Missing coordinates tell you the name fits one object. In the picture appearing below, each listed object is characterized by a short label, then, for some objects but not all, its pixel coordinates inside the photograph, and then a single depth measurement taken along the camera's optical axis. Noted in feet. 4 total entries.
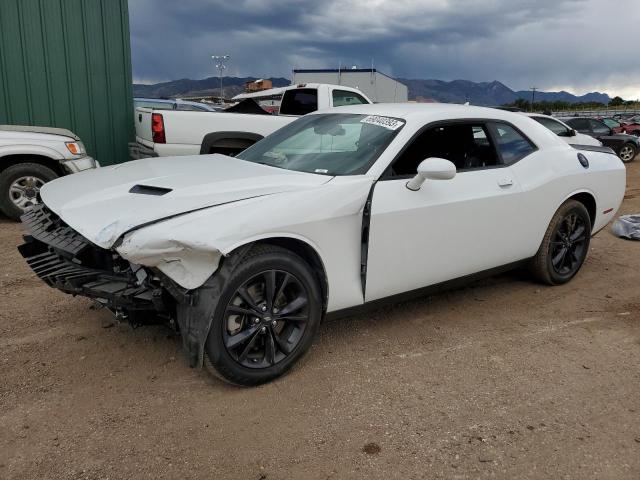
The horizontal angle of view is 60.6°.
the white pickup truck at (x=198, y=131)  24.66
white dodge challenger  9.14
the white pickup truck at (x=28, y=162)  22.59
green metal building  29.04
